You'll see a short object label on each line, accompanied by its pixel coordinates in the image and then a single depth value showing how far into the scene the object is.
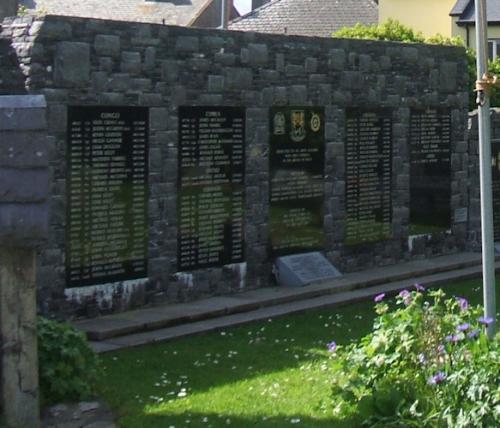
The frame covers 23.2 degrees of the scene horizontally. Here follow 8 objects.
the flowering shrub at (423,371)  6.26
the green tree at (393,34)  24.67
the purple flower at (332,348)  6.88
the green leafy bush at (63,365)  6.70
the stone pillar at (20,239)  6.12
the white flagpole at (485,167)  6.91
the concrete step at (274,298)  10.39
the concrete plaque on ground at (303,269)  12.73
